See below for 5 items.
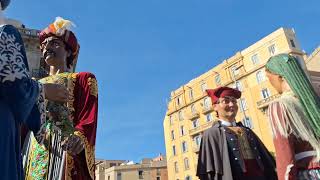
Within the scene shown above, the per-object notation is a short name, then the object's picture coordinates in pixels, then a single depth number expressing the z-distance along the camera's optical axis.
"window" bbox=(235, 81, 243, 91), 31.03
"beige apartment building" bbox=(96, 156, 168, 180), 45.36
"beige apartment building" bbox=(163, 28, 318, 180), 28.41
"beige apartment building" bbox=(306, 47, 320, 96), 30.18
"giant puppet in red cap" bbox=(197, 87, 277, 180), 3.37
